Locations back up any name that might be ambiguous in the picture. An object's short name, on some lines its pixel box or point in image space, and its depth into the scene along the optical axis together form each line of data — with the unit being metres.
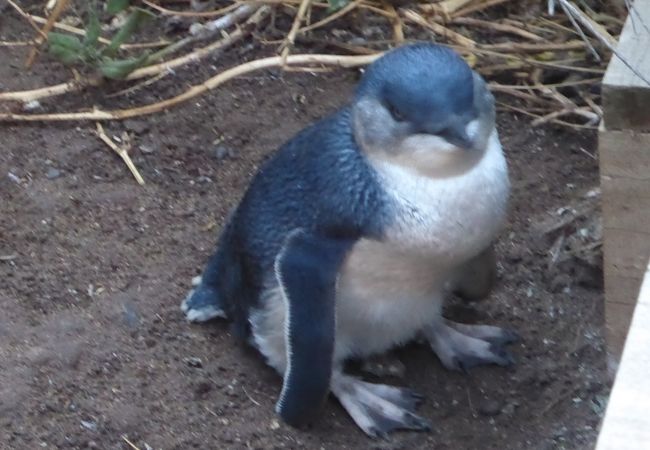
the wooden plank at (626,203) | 3.91
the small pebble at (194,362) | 4.52
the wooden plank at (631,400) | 2.00
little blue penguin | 3.68
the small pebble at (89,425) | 4.29
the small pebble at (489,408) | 4.30
